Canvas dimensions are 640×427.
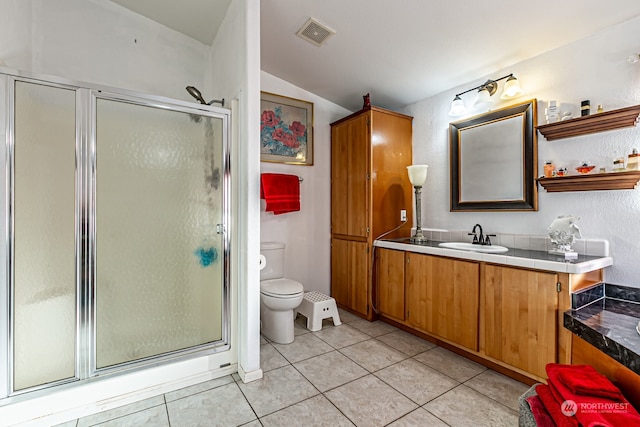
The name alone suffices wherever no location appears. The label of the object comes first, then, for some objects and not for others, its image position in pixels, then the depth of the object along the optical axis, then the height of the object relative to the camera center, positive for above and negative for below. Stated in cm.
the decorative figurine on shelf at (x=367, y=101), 286 +112
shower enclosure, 148 -12
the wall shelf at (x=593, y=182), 169 +19
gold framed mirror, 218 +43
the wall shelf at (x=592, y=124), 168 +57
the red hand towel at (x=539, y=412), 94 -69
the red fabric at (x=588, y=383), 92 -59
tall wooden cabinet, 285 +21
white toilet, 235 -81
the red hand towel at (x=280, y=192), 276 +19
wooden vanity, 164 -64
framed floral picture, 304 +91
